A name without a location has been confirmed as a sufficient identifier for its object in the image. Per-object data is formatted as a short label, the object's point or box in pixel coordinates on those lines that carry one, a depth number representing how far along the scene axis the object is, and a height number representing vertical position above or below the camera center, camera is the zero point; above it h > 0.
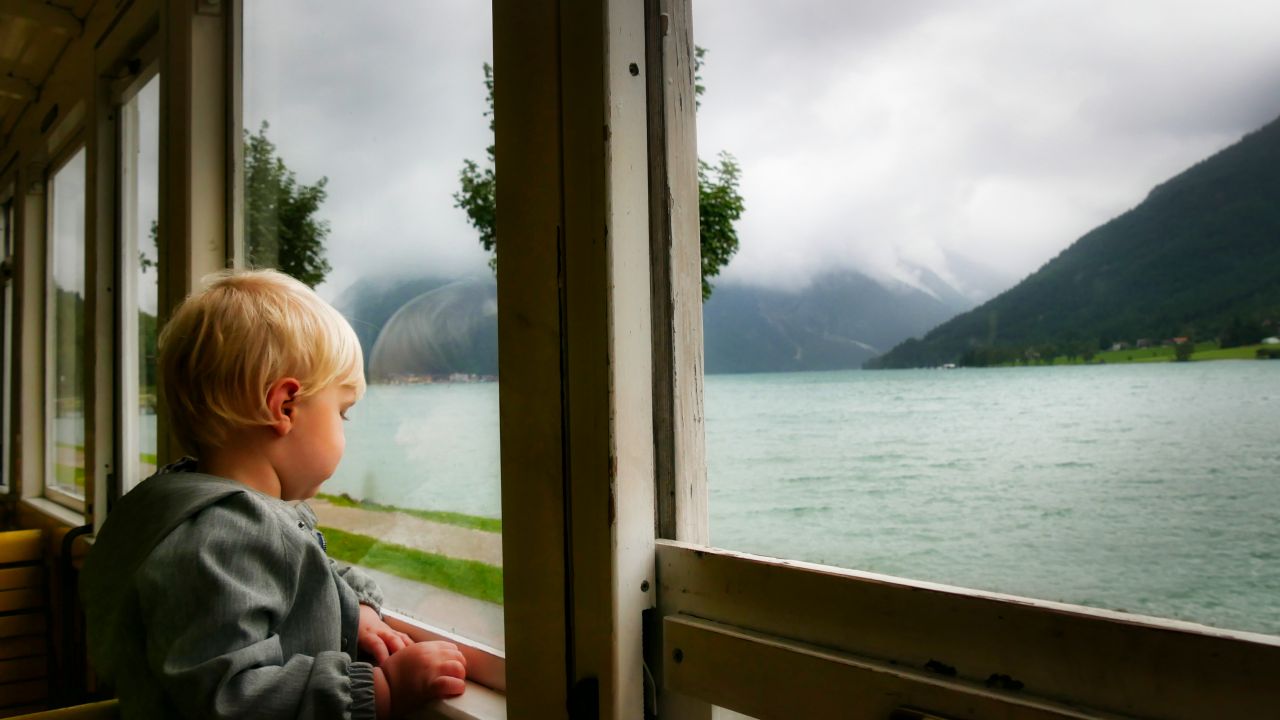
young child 0.81 -0.19
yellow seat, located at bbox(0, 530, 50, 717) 2.57 -0.80
